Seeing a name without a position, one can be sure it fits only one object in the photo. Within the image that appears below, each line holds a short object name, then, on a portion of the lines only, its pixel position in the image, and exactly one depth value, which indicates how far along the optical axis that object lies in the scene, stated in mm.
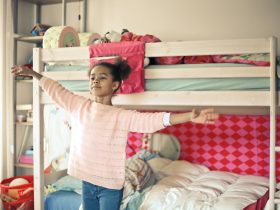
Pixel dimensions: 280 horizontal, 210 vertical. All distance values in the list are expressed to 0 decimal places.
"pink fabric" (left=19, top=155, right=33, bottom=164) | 3502
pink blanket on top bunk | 2248
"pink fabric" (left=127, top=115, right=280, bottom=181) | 2961
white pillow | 2924
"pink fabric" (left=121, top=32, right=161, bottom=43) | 2371
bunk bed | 2039
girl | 1997
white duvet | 2305
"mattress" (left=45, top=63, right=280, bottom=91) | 2070
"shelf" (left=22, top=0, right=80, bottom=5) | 3633
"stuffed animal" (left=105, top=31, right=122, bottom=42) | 2467
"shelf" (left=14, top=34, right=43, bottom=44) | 3408
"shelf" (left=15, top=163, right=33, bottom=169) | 3474
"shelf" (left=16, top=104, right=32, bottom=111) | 3449
